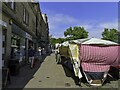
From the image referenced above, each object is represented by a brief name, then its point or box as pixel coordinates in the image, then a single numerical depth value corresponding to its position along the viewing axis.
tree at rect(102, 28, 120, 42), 22.67
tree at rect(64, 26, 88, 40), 23.66
